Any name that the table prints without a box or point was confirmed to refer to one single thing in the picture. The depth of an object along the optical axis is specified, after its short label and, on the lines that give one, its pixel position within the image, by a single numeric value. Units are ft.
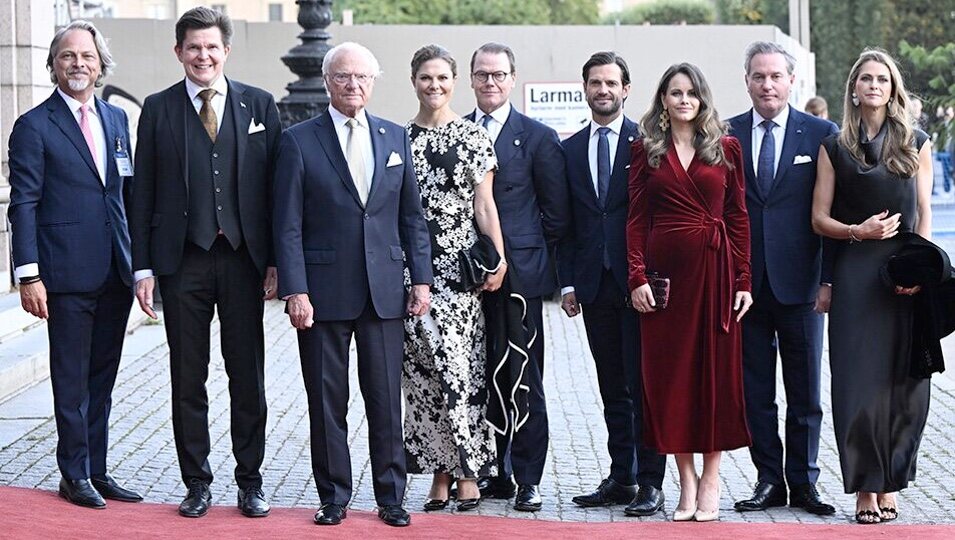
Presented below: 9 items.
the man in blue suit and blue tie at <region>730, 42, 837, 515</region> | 42.47
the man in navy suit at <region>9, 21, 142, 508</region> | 41.63
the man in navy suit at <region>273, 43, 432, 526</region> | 40.22
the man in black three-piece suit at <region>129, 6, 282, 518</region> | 40.35
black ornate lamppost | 96.65
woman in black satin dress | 41.16
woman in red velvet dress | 40.89
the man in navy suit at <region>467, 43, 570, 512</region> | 43.20
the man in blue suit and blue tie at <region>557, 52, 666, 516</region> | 42.87
